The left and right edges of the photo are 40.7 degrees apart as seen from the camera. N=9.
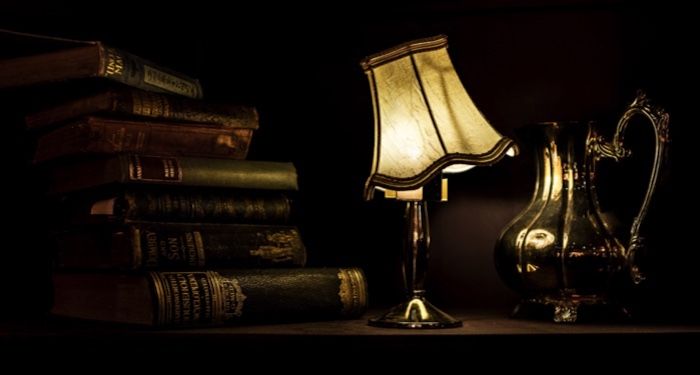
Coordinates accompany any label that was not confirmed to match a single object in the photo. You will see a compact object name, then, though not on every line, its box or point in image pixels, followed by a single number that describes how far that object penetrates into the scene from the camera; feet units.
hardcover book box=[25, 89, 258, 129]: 3.57
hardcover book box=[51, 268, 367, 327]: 3.29
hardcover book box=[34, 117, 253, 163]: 3.59
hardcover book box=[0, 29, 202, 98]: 3.66
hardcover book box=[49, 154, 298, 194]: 3.52
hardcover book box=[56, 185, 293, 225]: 3.53
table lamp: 3.49
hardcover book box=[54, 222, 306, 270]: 3.43
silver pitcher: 3.64
